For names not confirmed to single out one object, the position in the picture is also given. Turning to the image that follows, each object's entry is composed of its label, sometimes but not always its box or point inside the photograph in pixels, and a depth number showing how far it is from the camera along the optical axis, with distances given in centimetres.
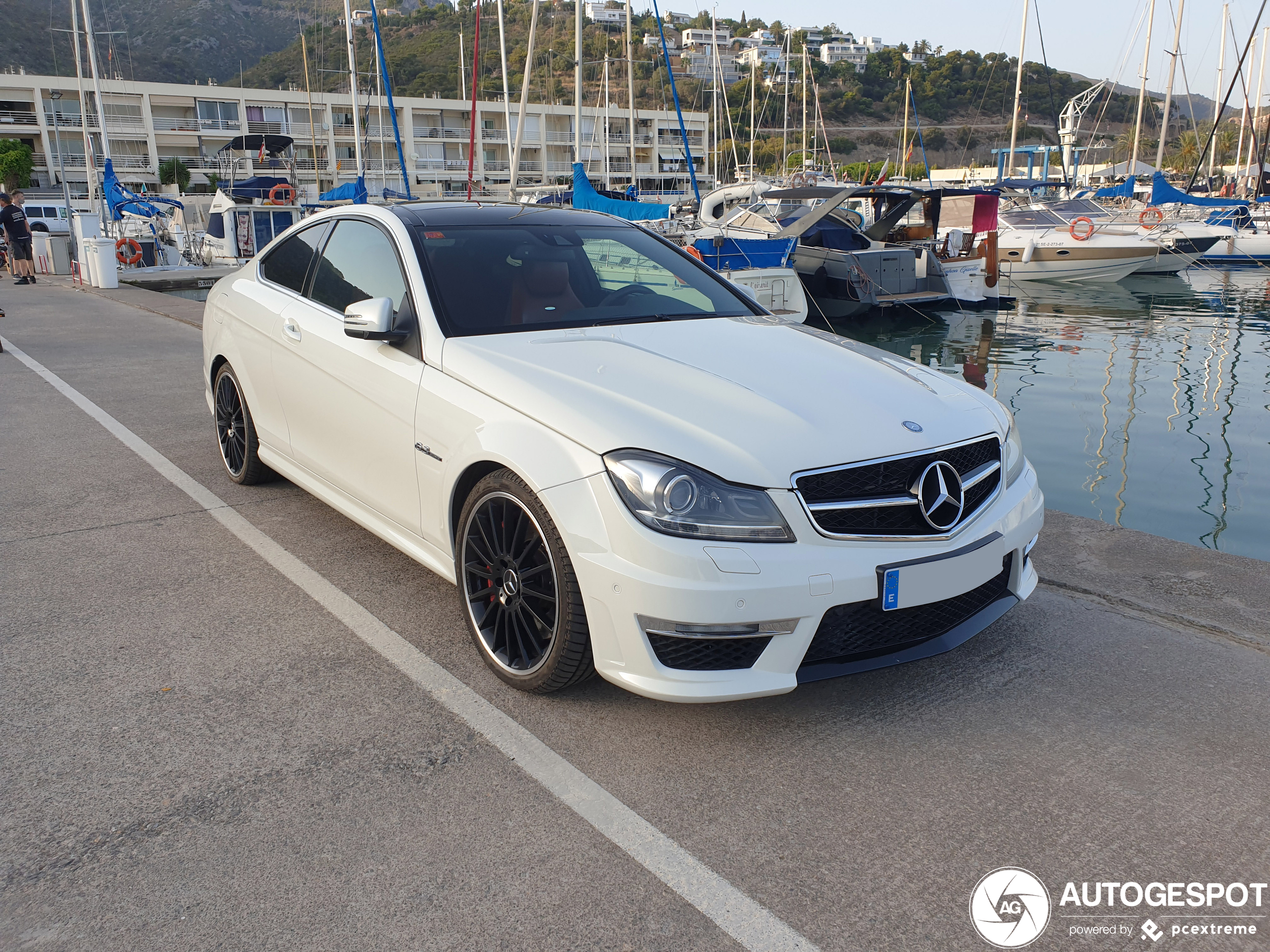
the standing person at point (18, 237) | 2048
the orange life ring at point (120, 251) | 2562
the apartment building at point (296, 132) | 6675
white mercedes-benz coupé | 286
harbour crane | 4423
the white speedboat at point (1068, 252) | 2472
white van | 4144
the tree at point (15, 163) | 6112
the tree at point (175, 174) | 6569
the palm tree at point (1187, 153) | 7581
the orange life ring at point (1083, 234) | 2502
